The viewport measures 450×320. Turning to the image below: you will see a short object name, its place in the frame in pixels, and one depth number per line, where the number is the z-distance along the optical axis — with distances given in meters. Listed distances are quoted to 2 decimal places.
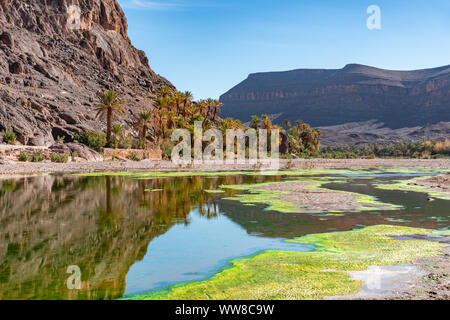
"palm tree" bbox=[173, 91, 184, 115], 73.75
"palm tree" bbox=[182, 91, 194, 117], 75.06
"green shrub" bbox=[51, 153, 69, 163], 47.91
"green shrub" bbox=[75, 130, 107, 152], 56.00
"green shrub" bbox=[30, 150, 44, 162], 46.41
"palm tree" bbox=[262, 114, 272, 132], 81.12
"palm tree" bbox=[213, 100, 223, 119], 75.86
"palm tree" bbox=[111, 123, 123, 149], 64.57
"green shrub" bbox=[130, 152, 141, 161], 56.62
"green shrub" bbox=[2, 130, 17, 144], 51.53
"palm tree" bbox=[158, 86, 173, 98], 75.38
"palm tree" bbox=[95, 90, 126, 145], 58.59
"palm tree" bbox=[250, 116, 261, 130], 81.69
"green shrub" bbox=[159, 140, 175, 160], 61.53
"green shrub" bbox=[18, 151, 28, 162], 45.66
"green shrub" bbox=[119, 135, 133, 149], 59.72
